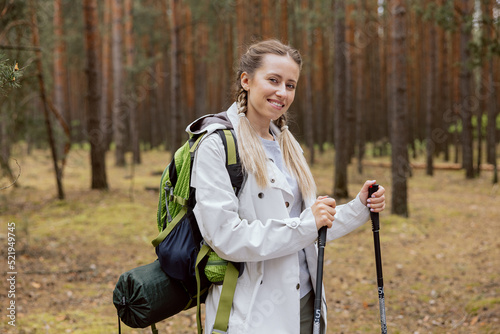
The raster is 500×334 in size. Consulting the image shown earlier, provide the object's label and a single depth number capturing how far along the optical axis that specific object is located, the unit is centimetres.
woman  198
